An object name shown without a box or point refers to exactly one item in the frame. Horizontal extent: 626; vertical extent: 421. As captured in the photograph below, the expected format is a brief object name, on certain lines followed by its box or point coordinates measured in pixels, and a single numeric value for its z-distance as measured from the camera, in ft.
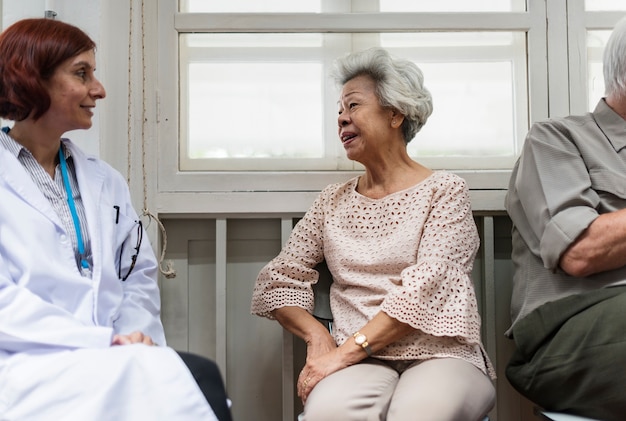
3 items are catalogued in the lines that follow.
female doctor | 4.13
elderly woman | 5.33
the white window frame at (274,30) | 7.31
